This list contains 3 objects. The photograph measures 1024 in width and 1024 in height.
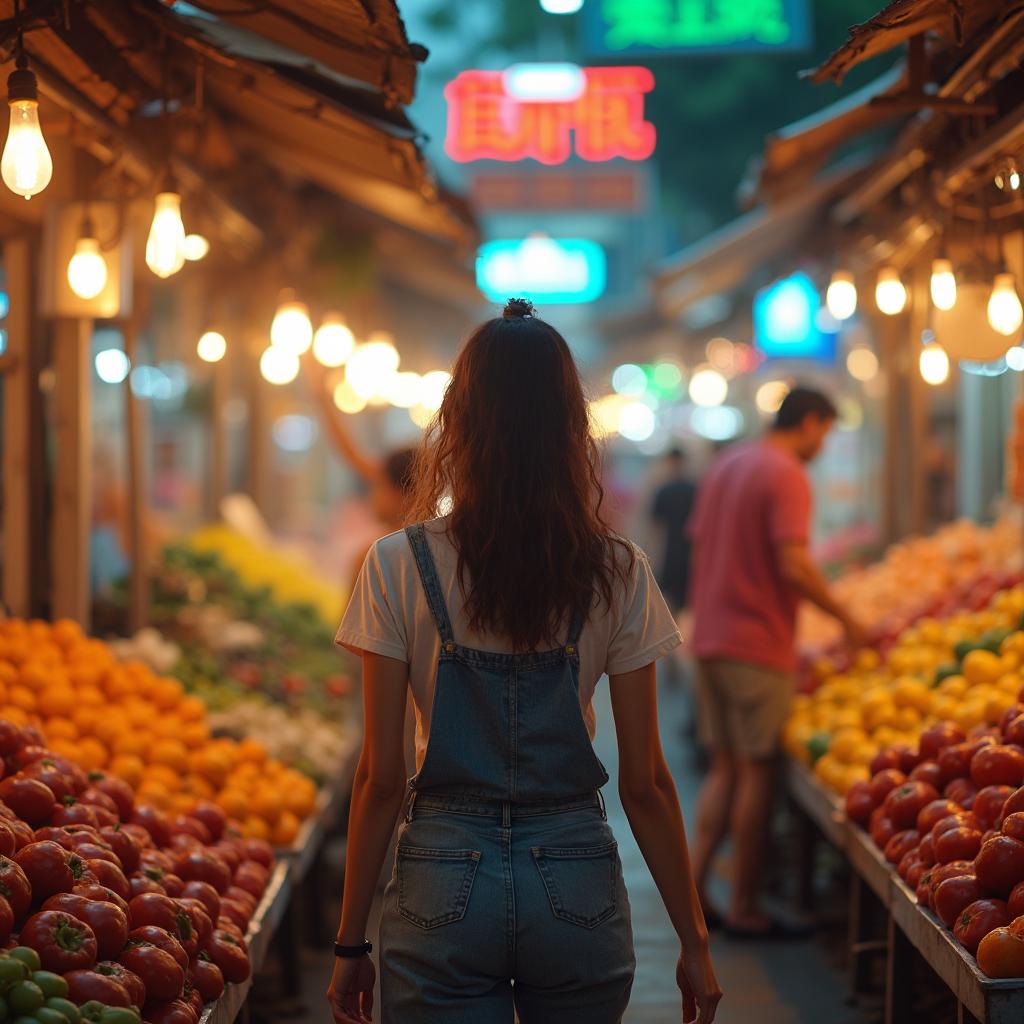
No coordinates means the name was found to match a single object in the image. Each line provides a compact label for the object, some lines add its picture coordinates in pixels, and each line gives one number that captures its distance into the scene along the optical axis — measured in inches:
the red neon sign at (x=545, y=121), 624.4
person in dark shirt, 514.0
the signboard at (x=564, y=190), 797.9
